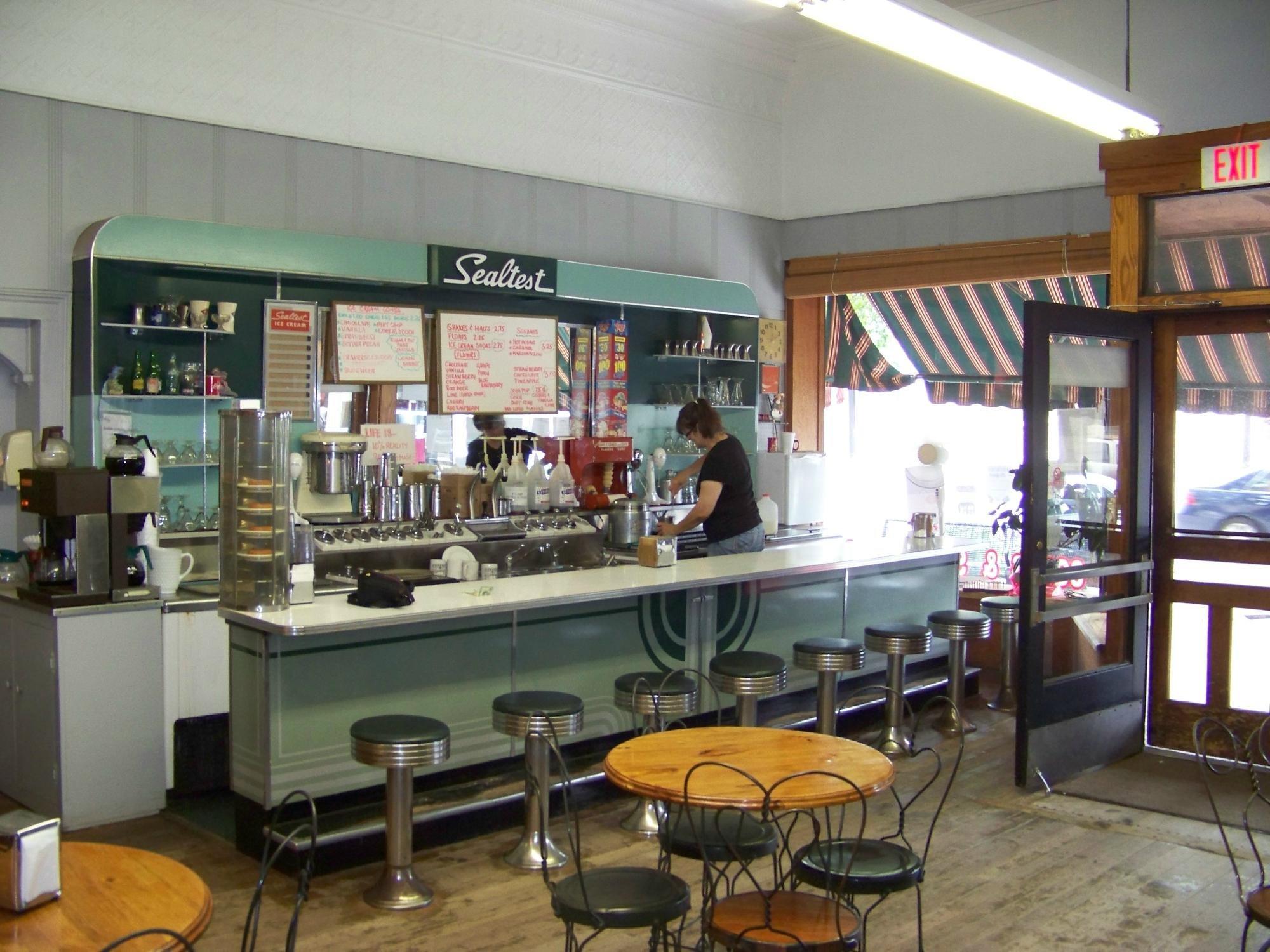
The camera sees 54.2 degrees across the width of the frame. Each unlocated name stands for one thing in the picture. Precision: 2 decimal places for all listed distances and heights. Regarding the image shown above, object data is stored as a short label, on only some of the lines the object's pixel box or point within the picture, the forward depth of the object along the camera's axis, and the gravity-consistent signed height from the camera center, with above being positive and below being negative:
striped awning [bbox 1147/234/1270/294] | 5.98 +0.96
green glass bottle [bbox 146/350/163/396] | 5.94 +0.35
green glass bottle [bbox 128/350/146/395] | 5.92 +0.35
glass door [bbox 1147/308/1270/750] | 6.20 -0.35
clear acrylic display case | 4.68 -0.21
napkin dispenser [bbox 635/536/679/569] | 5.94 -0.46
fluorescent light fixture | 4.16 +1.54
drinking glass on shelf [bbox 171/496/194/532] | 6.17 -0.34
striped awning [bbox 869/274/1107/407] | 8.62 +0.89
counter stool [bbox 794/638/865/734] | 5.93 -0.99
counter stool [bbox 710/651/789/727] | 5.34 -0.96
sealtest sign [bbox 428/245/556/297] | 6.95 +1.06
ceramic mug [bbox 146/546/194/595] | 5.62 -0.53
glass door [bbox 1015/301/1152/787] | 5.78 -0.40
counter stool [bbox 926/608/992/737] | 6.79 -0.98
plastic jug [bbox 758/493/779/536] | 8.47 -0.40
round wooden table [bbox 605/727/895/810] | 3.29 -0.89
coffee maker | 5.22 -0.35
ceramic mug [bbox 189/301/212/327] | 6.11 +0.69
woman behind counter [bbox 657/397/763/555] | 6.66 -0.19
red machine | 7.81 -0.03
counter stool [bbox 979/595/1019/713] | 7.47 -1.15
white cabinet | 5.14 -1.11
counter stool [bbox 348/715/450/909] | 4.27 -1.09
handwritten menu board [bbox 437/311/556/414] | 7.25 +0.55
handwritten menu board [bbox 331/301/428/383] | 6.71 +0.61
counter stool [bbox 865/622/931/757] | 6.39 -0.98
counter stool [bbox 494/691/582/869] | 4.59 -1.02
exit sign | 5.87 +1.40
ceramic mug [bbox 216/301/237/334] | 6.21 +0.69
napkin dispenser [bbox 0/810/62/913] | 2.43 -0.81
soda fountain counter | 4.63 -0.83
